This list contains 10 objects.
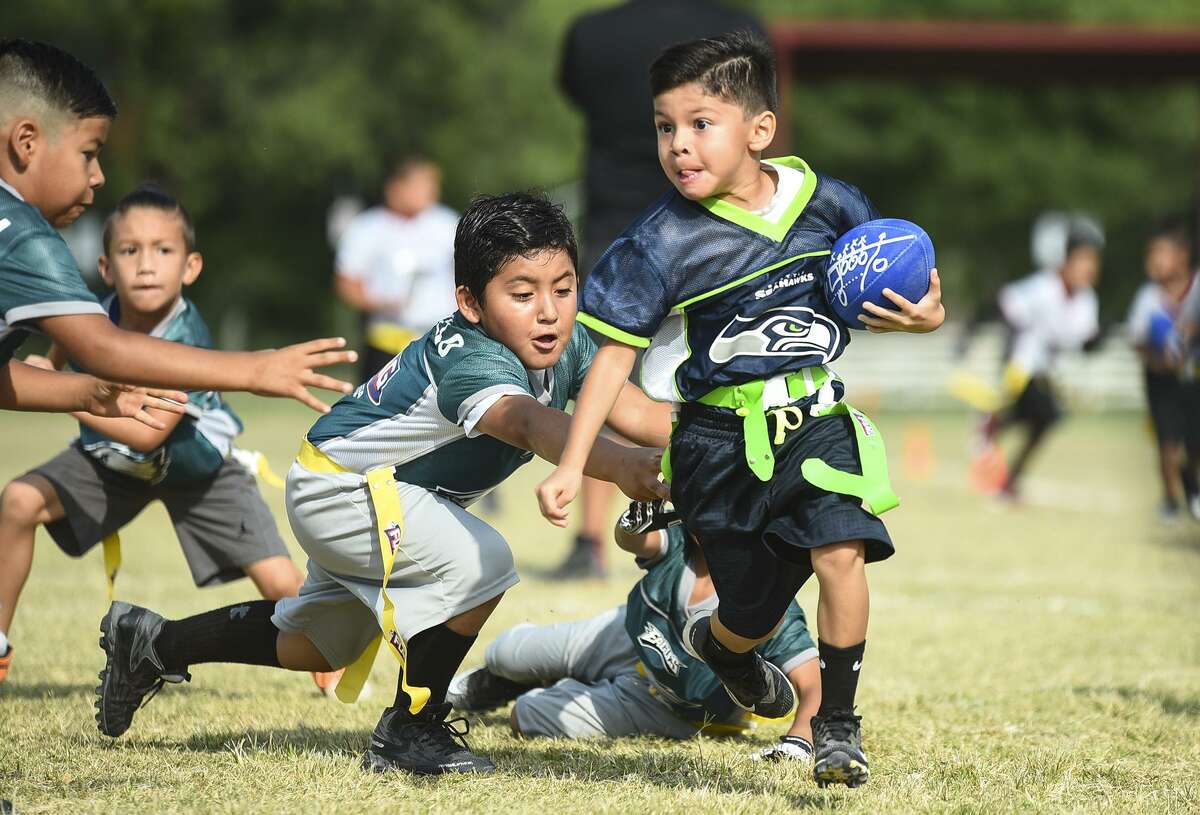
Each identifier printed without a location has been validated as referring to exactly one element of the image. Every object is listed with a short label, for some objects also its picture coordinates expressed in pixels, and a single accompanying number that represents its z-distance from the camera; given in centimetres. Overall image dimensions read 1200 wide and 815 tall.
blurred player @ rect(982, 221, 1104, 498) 2598
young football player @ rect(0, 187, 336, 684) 999
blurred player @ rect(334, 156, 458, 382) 1930
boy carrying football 741
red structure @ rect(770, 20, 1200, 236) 2986
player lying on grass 873
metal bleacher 5553
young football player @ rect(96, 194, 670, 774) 781
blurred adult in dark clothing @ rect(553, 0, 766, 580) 1545
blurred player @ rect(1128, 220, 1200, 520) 2248
